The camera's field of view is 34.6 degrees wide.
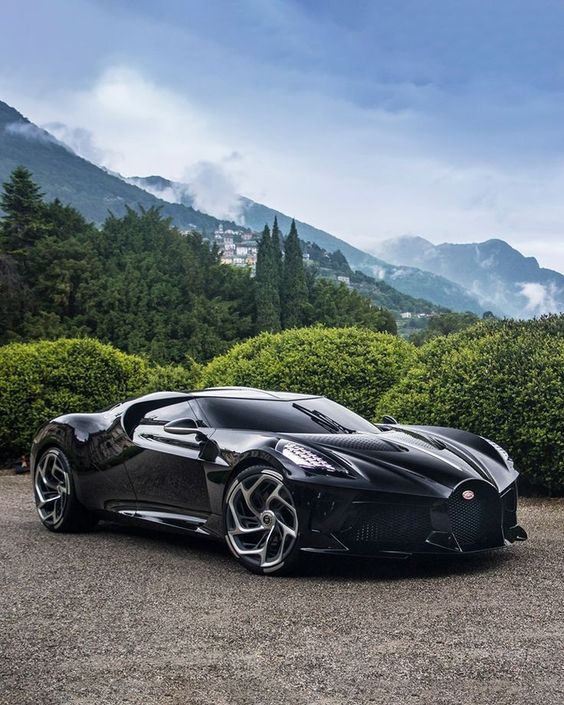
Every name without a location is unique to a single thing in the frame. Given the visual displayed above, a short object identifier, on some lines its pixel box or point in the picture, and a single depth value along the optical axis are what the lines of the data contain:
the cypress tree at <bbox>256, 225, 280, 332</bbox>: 89.19
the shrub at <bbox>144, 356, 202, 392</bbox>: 14.95
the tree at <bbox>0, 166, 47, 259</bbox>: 77.62
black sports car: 5.73
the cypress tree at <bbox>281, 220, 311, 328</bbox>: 92.96
